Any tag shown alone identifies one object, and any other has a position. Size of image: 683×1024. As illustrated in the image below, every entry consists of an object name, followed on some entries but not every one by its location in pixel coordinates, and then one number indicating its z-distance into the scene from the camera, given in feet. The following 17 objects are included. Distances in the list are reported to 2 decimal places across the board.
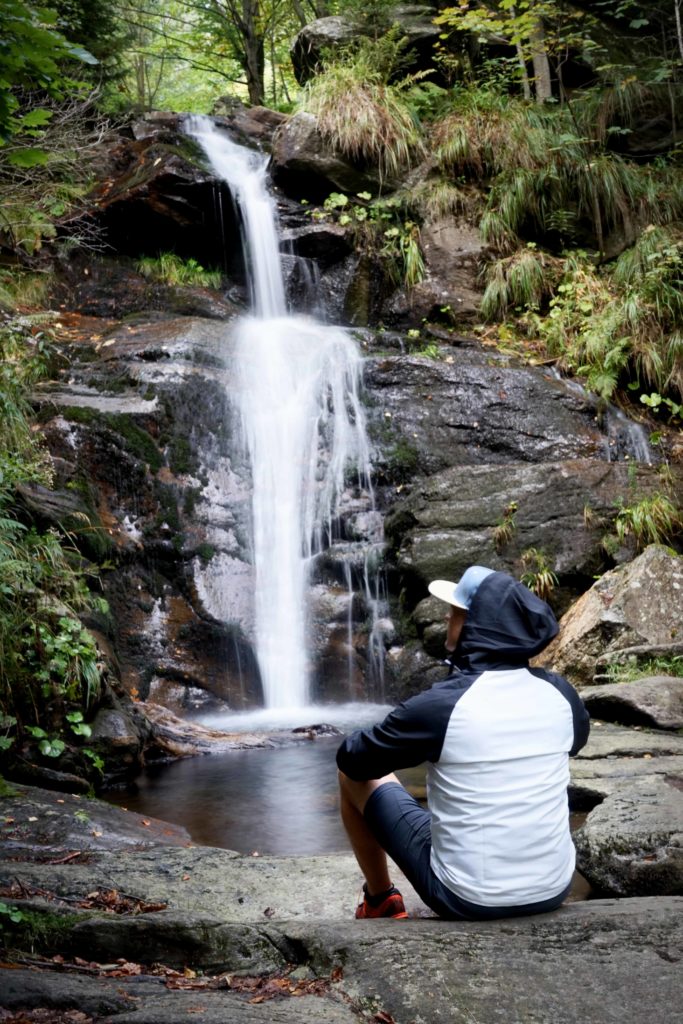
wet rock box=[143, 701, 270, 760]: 20.56
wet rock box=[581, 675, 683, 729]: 18.15
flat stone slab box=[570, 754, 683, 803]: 14.69
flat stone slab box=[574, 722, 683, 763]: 16.47
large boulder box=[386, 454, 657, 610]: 26.61
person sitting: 8.16
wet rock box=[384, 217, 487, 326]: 40.04
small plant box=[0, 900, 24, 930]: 8.67
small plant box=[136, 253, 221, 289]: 40.14
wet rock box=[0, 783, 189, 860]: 12.26
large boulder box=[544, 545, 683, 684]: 22.67
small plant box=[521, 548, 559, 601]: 25.79
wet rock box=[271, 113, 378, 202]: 42.34
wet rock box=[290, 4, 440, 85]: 46.42
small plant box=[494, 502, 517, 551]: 26.96
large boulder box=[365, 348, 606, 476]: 31.99
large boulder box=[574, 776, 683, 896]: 10.53
